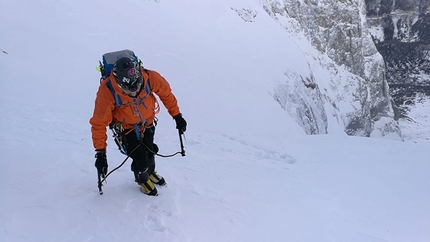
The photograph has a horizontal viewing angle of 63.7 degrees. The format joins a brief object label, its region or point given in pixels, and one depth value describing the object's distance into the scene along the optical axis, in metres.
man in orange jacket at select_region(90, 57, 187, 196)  3.63
